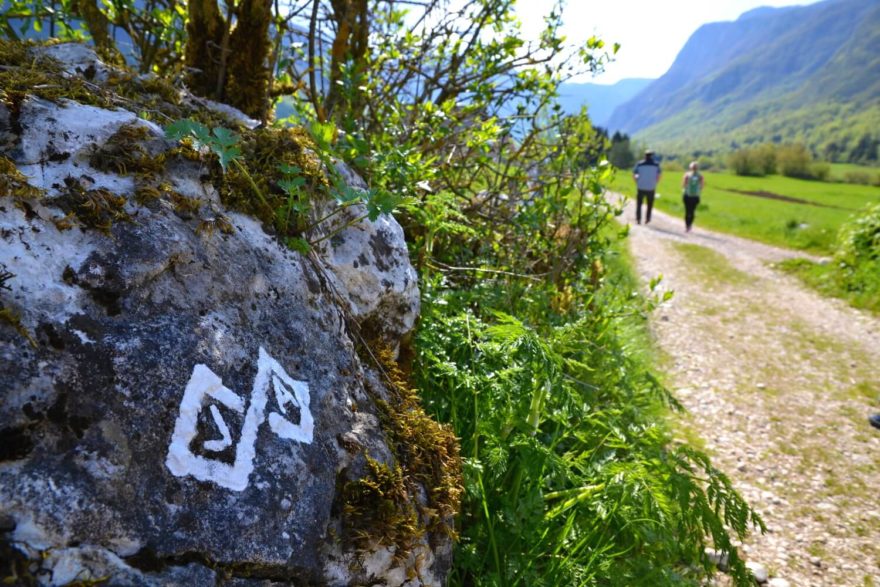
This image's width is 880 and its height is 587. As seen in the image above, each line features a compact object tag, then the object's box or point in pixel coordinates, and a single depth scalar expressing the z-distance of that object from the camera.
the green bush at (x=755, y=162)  81.56
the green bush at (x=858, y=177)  74.03
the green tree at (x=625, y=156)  54.33
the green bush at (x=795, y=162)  79.69
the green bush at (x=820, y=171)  78.75
